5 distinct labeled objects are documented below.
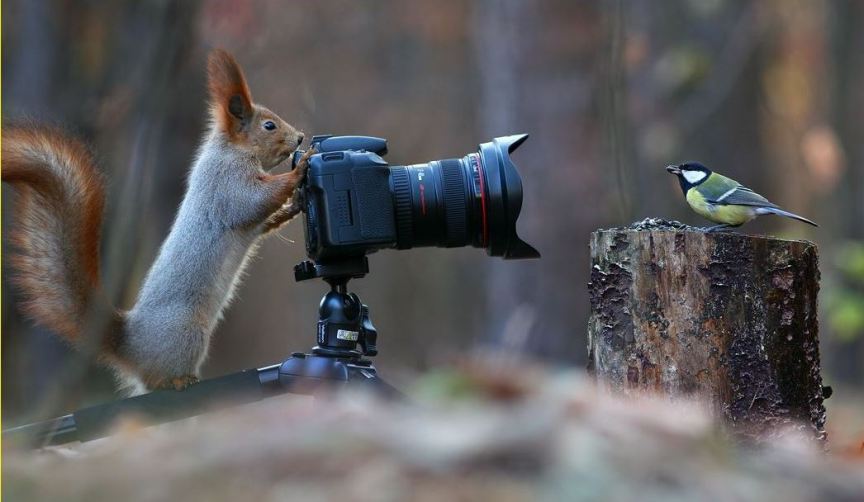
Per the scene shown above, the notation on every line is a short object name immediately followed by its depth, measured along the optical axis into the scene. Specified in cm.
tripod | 540
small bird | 543
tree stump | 523
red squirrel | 582
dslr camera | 560
